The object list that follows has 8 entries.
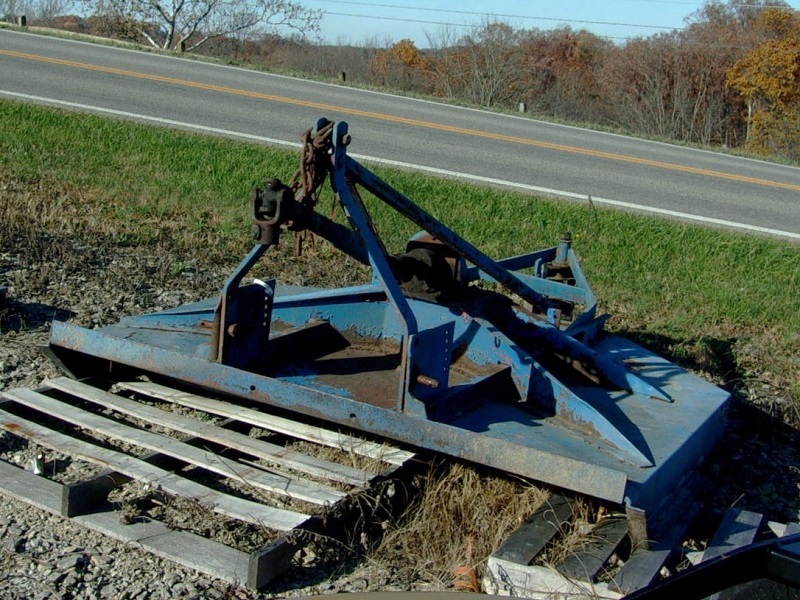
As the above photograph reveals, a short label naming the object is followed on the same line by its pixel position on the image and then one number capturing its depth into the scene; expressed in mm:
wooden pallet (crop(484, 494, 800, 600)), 3645
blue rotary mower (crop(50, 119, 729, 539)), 4070
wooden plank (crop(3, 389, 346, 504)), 3953
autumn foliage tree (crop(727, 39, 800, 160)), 23797
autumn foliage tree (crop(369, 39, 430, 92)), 25688
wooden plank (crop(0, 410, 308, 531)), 3758
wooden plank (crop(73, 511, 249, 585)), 3586
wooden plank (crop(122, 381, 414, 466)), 4250
